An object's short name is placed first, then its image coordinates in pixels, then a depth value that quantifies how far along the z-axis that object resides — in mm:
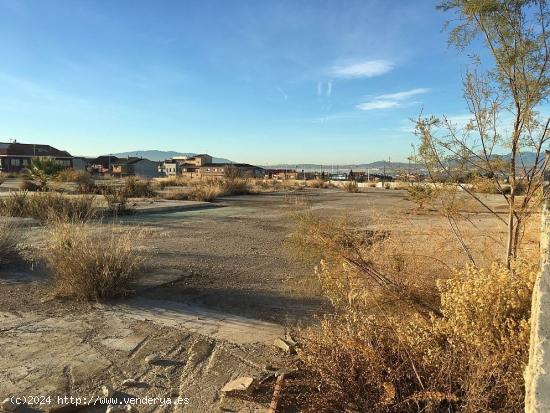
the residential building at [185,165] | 100438
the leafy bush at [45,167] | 28266
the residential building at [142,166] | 85700
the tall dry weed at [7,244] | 8352
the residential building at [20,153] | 81625
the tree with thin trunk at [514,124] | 5043
